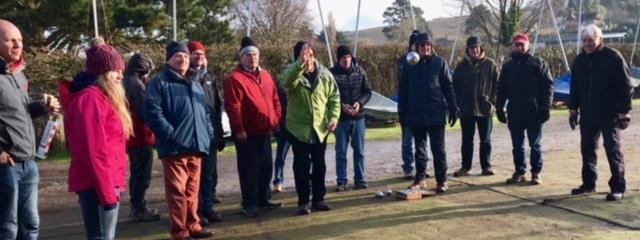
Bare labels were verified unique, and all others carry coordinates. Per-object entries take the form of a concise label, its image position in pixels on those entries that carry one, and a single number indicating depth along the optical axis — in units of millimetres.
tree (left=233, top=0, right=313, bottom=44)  34625
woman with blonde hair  4465
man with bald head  4883
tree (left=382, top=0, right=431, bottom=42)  58759
